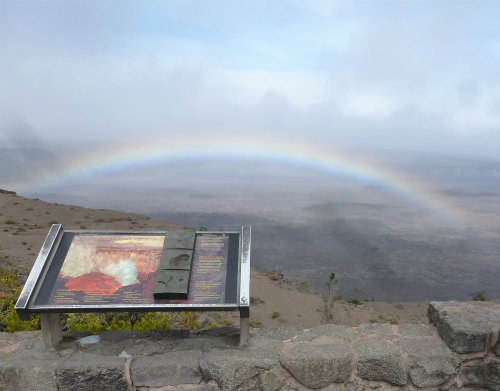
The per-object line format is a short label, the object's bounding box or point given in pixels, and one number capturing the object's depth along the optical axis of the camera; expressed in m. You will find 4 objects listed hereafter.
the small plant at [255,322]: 11.18
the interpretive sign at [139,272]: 3.76
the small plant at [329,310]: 13.65
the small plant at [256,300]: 14.65
